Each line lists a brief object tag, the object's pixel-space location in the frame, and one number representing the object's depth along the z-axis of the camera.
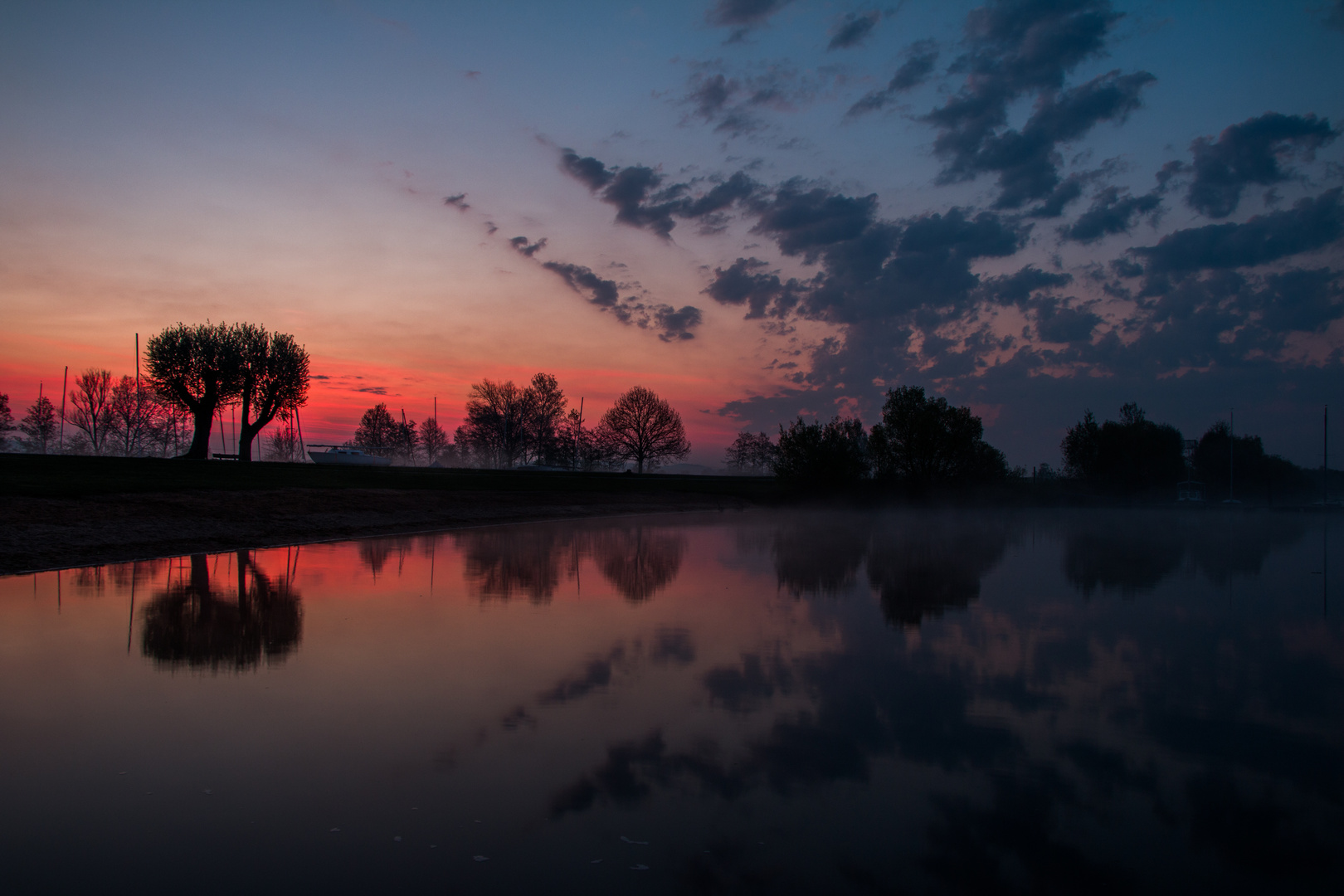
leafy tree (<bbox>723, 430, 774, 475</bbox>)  126.56
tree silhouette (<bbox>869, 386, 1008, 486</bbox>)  70.50
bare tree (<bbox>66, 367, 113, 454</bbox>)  80.94
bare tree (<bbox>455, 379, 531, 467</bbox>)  90.62
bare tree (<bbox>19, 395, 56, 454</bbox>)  80.25
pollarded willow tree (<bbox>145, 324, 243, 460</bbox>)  49.75
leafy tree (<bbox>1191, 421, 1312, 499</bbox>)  101.56
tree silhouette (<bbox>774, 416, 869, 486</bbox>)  62.62
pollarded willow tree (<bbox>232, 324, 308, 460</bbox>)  52.47
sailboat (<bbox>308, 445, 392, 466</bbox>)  69.25
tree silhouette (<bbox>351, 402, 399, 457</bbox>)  108.38
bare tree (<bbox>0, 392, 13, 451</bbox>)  75.88
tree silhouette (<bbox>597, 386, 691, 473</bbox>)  87.56
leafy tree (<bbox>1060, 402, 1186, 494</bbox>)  88.50
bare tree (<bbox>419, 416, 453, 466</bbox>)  112.55
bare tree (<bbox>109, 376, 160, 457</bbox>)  80.62
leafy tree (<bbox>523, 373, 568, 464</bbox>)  91.56
